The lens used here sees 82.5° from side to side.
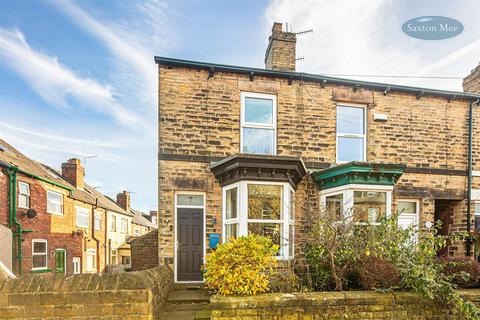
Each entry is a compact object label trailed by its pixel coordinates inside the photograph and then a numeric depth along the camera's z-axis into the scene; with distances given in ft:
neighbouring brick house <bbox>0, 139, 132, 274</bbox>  41.45
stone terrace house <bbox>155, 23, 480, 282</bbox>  23.08
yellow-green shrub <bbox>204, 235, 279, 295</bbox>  14.97
